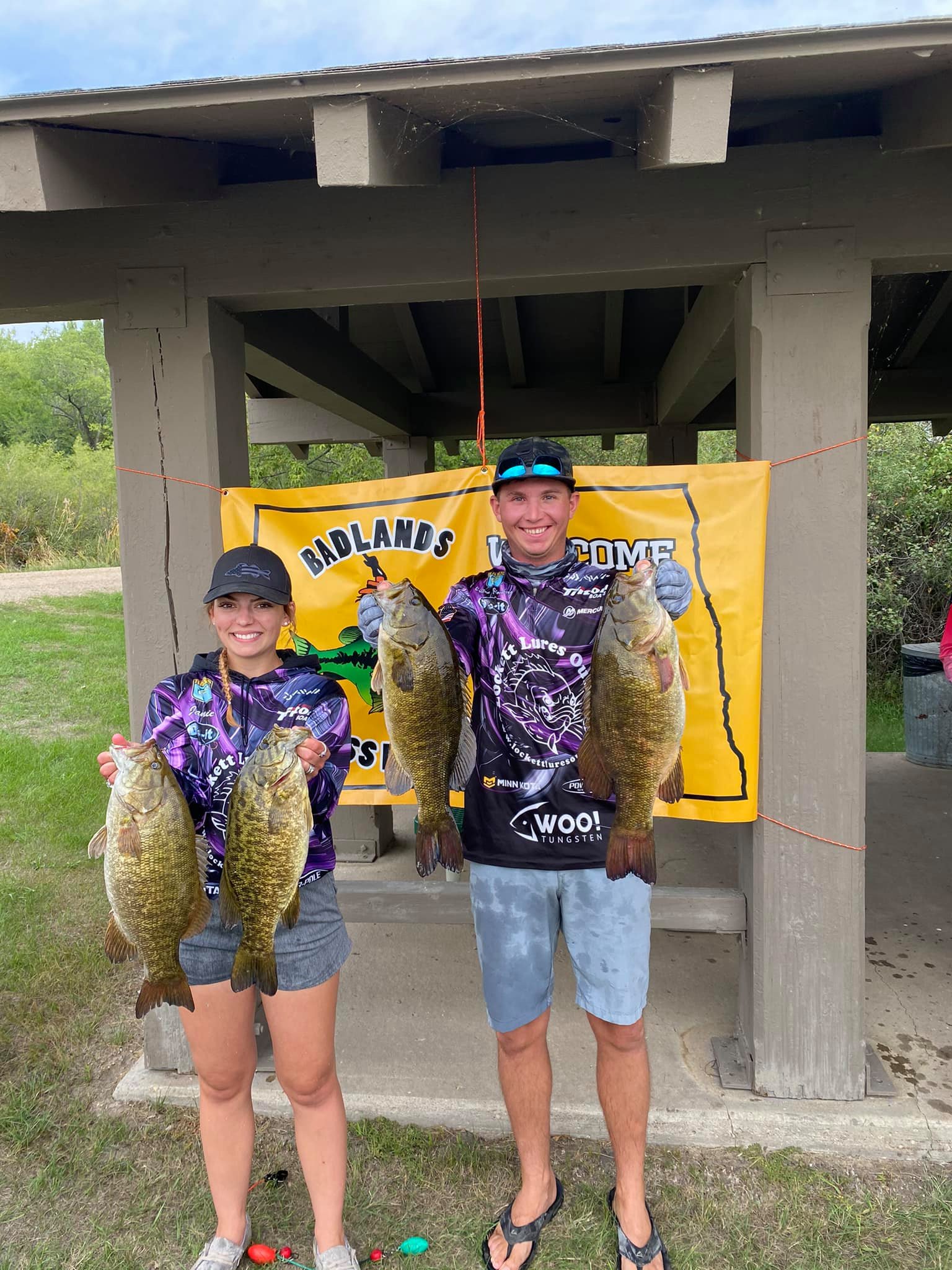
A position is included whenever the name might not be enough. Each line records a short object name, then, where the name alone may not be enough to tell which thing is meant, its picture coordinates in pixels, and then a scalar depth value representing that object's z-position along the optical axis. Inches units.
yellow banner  117.8
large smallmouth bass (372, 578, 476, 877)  81.5
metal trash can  294.2
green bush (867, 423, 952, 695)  462.0
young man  92.3
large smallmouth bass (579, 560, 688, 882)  76.3
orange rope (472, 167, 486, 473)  115.8
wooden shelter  111.8
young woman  86.0
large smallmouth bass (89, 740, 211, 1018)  75.0
